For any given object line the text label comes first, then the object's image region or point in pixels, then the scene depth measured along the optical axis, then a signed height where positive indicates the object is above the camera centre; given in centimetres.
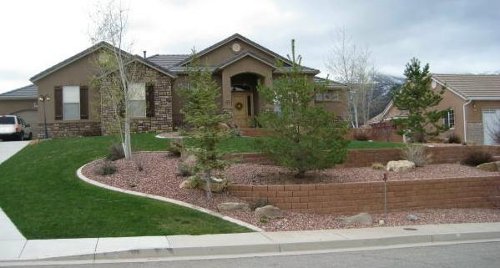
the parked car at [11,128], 3134 +75
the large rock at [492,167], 1656 -110
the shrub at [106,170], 1546 -86
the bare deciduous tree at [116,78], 1709 +205
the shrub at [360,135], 2567 -10
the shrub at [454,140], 2600 -43
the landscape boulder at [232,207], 1271 -162
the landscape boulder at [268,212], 1241 -173
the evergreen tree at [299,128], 1384 +16
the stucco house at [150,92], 2794 +242
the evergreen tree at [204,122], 1320 +37
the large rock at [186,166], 1451 -76
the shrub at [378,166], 1652 -100
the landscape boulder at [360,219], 1253 -195
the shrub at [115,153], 1727 -45
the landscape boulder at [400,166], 1631 -100
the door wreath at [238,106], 3116 +167
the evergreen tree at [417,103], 2303 +119
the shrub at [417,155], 1719 -73
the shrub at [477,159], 1745 -90
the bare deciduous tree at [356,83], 4019 +365
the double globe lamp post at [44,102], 2864 +198
